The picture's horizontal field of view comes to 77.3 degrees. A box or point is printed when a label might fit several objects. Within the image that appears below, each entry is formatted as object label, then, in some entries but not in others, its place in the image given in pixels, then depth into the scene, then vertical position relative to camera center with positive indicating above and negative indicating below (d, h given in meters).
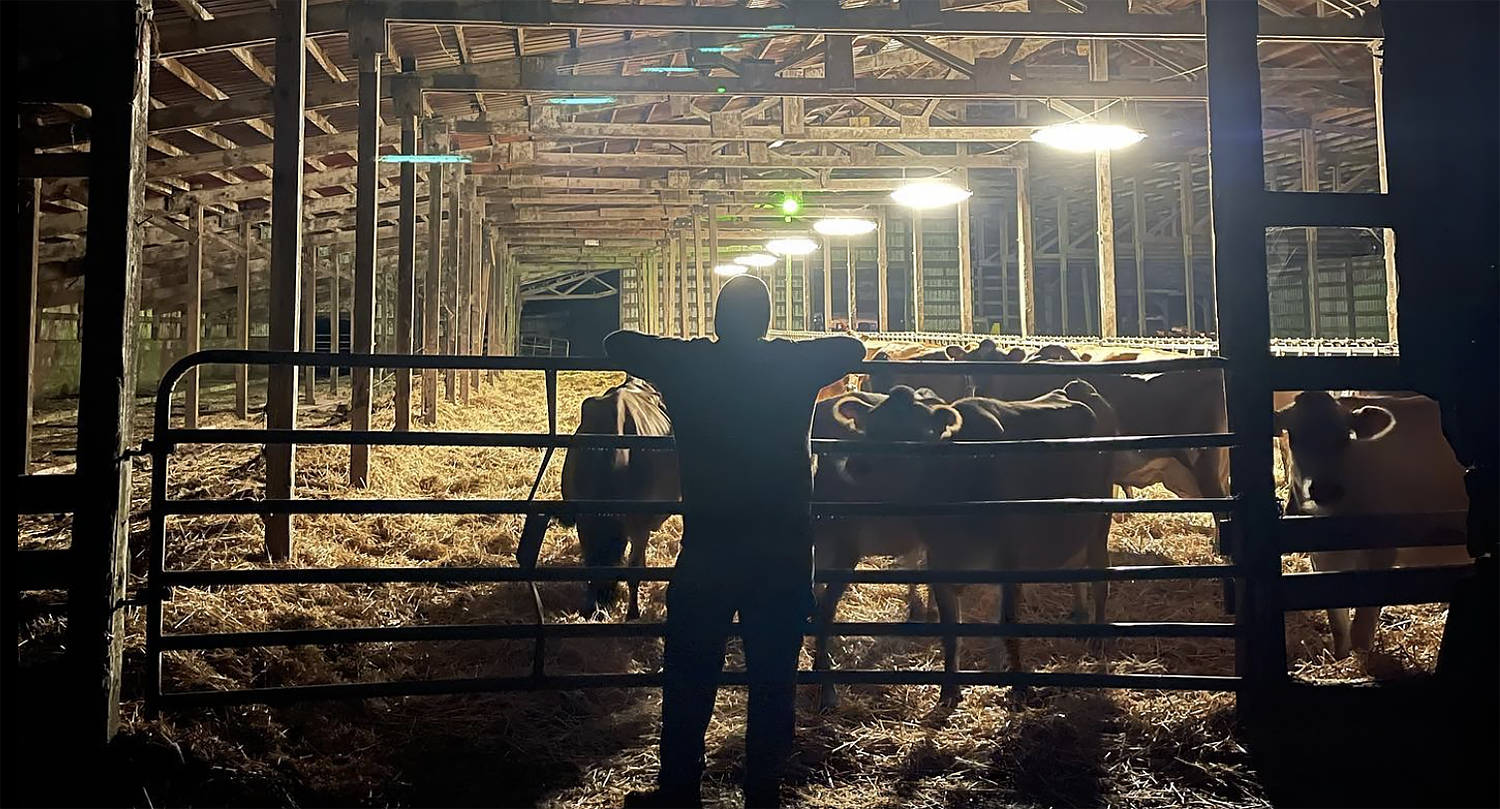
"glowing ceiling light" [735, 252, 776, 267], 23.84 +4.72
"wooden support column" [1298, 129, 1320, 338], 14.02 +4.17
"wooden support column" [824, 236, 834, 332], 23.43 +4.16
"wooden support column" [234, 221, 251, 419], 14.48 +2.21
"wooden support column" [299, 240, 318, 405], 18.20 +3.17
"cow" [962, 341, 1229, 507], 6.84 +0.14
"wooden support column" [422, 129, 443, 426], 11.70 +1.89
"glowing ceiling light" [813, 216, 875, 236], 14.41 +3.38
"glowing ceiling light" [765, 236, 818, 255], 17.02 +3.67
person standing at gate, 2.86 -0.27
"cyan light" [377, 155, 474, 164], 9.52 +3.24
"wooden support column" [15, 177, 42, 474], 6.89 +1.61
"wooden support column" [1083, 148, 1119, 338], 11.23 +2.33
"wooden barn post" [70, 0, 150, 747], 3.28 +0.22
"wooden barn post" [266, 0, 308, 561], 6.02 +1.51
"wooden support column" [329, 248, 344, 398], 21.08 +3.47
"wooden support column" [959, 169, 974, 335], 15.54 +2.78
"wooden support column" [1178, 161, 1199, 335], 21.19 +5.28
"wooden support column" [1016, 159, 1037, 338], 14.02 +2.58
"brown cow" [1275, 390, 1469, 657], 4.98 -0.15
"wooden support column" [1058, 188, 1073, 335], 24.59 +5.52
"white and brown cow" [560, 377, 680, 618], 5.74 -0.21
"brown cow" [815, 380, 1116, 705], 4.77 -0.26
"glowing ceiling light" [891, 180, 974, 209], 10.87 +2.93
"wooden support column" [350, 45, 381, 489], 7.50 +1.73
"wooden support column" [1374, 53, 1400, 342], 8.95 +2.74
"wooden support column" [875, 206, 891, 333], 19.09 +3.58
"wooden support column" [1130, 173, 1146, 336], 23.91 +5.32
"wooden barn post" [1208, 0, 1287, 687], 3.74 +0.48
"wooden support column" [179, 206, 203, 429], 14.37 +2.41
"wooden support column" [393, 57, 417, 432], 9.01 +2.00
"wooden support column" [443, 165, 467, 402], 13.98 +3.05
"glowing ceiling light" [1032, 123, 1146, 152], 7.52 +2.49
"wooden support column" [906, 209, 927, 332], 17.84 +3.38
